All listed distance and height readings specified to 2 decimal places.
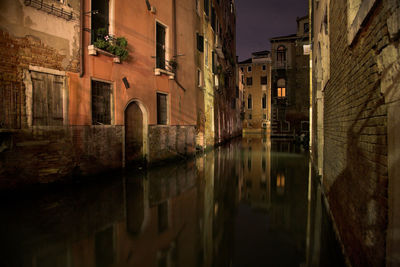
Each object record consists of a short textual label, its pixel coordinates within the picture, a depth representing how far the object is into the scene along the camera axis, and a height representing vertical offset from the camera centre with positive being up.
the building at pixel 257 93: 49.79 +7.48
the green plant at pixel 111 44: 8.31 +2.94
